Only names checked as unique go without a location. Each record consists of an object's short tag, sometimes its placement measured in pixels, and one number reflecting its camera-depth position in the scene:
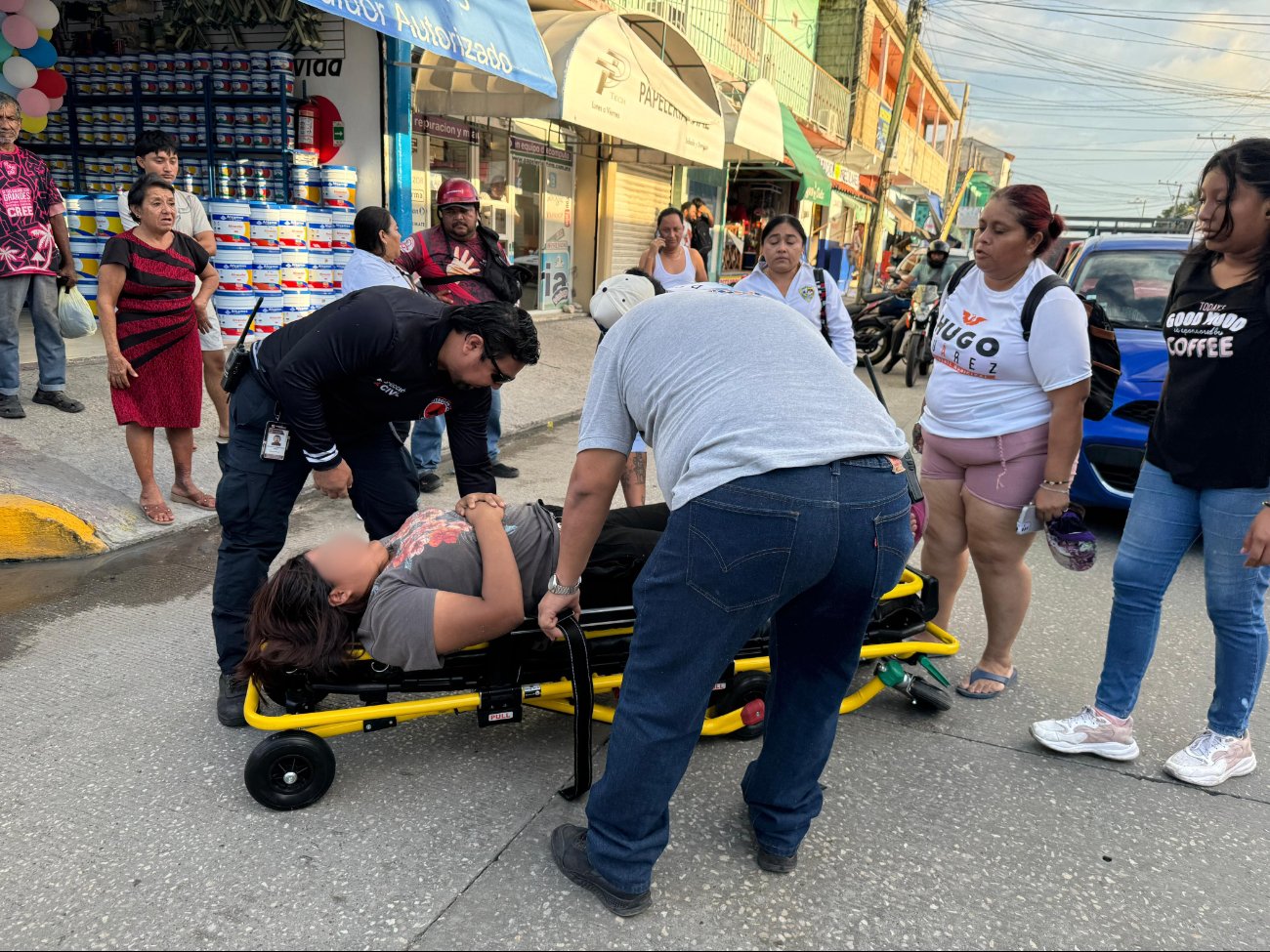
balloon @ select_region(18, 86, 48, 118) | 7.24
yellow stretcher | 2.37
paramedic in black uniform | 2.64
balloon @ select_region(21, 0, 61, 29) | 7.10
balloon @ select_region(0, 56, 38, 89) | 7.06
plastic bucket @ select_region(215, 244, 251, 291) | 7.21
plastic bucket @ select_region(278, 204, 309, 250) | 7.40
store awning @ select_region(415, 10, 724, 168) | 7.99
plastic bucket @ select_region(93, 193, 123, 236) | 7.20
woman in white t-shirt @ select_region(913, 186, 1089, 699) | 2.80
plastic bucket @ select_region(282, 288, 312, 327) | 7.65
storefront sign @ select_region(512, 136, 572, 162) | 11.32
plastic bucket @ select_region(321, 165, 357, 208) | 7.93
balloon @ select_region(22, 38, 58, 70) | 7.34
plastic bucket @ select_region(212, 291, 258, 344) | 7.29
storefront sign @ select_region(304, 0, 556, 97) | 5.89
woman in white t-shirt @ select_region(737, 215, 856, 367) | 4.08
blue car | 4.79
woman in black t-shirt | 2.39
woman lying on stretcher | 2.32
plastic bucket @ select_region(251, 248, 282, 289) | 7.38
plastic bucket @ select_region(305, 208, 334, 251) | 7.77
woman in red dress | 4.19
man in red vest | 5.05
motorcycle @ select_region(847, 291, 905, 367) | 11.27
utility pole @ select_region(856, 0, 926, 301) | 20.62
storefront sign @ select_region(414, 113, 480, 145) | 9.44
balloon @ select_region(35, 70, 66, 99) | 7.60
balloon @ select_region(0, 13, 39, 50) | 6.94
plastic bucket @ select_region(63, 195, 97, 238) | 7.17
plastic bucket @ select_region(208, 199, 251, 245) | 7.18
